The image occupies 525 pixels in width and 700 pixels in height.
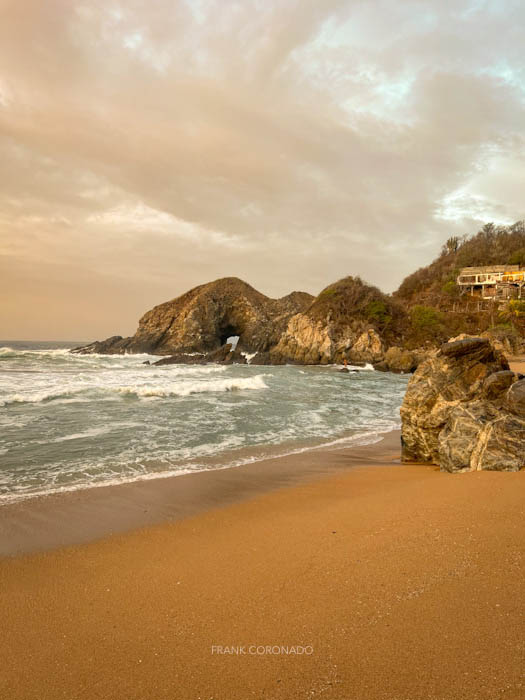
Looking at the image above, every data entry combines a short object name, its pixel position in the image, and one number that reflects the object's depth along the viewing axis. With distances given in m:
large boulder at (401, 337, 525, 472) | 5.44
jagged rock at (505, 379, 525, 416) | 5.70
